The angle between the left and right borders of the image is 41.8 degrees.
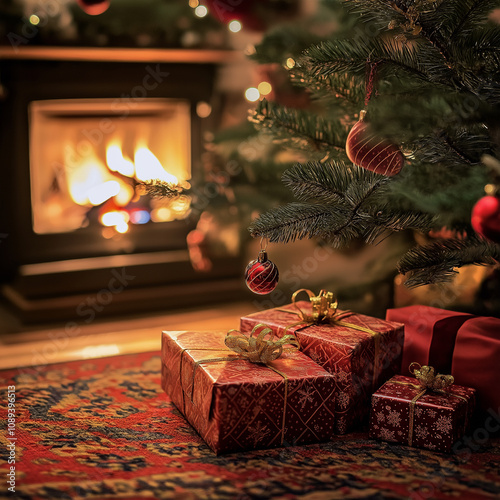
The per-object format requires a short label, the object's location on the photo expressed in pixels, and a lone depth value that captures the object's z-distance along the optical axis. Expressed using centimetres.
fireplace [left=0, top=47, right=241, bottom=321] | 233
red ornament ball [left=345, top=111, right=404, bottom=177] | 112
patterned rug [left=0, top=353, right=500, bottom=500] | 110
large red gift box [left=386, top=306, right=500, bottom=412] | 135
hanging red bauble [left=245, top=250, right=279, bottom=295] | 135
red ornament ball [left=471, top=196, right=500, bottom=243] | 91
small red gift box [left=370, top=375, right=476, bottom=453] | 125
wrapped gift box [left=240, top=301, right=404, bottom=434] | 133
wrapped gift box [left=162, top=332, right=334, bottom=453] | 122
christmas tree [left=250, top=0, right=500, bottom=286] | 108
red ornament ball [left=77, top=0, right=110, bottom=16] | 175
